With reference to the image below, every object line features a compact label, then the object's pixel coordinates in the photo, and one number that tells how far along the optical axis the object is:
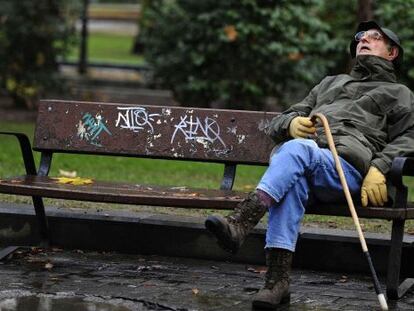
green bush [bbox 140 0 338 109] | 28.45
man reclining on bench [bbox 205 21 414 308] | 10.93
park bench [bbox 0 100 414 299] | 12.26
